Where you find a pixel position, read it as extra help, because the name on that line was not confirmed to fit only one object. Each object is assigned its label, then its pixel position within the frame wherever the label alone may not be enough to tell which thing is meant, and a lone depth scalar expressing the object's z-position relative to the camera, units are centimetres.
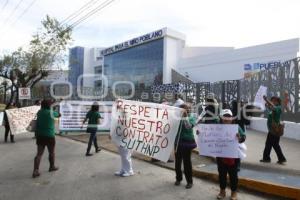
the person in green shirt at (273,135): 523
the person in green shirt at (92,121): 682
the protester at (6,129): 914
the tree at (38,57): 1886
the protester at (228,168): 391
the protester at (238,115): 493
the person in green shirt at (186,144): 442
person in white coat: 510
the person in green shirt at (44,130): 518
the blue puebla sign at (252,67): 2539
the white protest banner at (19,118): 910
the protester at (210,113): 465
